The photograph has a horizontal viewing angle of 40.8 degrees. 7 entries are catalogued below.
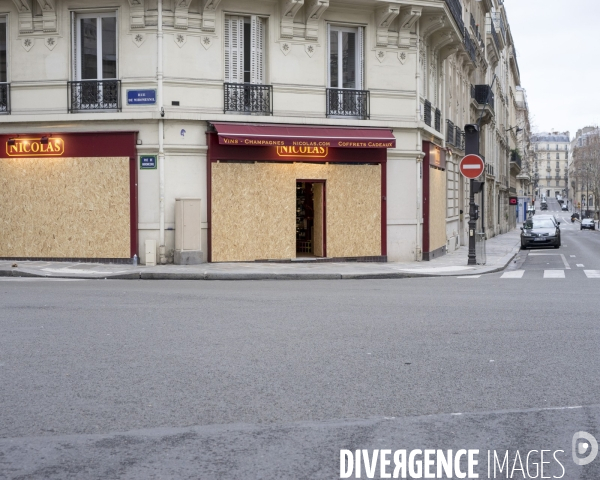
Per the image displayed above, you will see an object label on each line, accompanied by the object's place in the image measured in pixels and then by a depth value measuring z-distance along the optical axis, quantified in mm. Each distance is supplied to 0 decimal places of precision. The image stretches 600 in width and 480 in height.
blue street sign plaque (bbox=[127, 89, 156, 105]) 20047
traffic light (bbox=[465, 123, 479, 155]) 36844
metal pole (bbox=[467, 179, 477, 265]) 22625
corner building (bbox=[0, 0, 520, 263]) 20219
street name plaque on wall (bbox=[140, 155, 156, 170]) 20203
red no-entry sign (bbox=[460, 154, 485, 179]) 22766
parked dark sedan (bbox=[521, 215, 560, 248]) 35531
